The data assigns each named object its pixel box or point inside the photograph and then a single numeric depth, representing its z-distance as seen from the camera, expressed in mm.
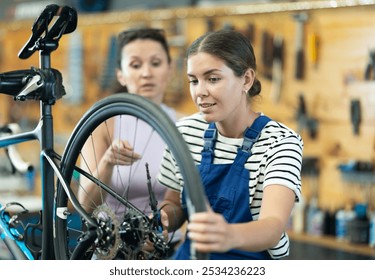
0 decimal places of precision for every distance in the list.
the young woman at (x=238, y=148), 1222
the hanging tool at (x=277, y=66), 3809
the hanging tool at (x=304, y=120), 3676
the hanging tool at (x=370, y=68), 3396
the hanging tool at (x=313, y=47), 3635
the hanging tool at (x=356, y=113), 3487
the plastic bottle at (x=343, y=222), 3438
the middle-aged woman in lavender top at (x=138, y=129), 1561
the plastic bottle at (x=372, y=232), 3315
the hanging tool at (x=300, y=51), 3688
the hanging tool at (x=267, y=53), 3838
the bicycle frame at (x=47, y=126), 1351
